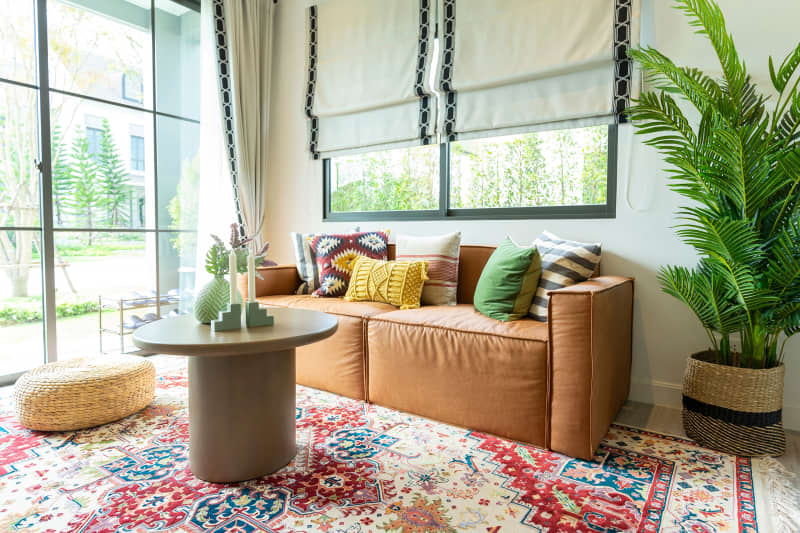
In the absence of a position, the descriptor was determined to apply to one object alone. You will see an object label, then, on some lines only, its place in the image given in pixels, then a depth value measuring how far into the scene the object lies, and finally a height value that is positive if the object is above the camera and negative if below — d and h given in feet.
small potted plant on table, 5.89 -0.56
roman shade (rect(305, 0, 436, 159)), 10.01 +3.78
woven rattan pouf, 6.36 -2.17
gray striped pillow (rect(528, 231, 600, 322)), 7.03 -0.36
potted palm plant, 5.58 +0.10
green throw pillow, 6.99 -0.61
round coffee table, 5.24 -1.86
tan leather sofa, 5.71 -1.73
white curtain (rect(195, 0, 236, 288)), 11.14 +2.21
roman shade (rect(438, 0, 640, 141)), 7.79 +3.21
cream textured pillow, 8.66 -0.43
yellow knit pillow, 8.41 -0.75
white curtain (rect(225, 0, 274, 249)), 11.42 +3.64
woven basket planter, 5.87 -2.09
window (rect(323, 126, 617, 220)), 8.55 +1.33
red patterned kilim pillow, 9.34 -0.24
